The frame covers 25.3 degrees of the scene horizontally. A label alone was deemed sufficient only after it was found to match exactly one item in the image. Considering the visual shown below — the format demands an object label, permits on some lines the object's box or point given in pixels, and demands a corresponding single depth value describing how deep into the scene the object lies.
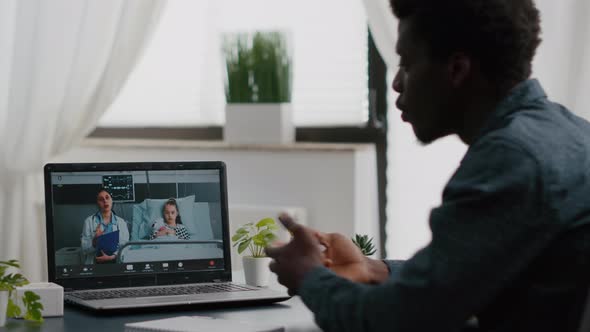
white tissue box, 2.41
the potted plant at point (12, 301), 2.30
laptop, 2.61
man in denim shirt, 1.95
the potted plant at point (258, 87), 3.94
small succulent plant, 2.70
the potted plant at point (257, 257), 2.76
